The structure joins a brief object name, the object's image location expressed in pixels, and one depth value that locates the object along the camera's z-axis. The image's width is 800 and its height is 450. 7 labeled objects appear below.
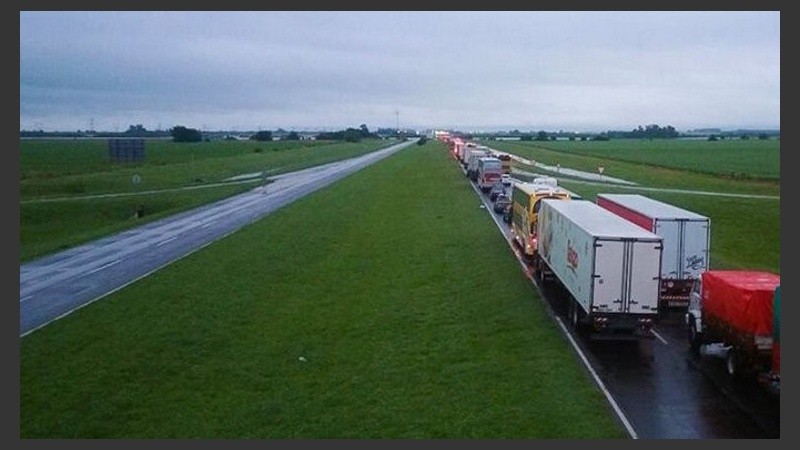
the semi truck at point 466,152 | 89.19
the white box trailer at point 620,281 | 20.73
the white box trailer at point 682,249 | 24.94
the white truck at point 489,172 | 65.88
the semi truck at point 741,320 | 17.72
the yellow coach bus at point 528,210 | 32.59
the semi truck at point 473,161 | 77.50
